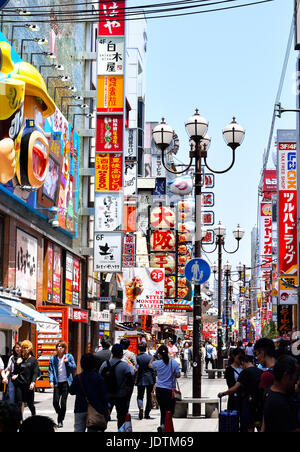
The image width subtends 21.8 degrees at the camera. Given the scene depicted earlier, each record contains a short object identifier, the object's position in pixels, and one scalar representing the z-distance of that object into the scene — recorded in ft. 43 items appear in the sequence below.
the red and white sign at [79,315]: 109.81
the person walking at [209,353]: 159.74
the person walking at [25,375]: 51.67
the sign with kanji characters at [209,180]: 240.94
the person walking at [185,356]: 133.90
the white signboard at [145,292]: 132.67
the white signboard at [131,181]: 178.81
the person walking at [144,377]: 61.26
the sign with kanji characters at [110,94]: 107.24
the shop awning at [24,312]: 66.23
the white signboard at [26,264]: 87.20
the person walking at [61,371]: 56.05
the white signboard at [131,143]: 204.73
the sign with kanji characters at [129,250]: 142.20
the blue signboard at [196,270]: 56.54
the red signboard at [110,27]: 108.58
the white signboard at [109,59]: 107.76
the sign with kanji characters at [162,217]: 146.00
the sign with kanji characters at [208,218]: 218.59
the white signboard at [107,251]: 106.11
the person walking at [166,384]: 49.11
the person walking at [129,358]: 56.61
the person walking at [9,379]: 51.11
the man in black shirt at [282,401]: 22.09
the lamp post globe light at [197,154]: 59.21
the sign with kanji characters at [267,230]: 240.94
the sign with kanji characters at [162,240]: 148.05
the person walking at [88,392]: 35.81
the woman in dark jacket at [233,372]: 42.42
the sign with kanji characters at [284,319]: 155.53
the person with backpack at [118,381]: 43.27
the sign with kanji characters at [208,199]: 228.43
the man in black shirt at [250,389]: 35.12
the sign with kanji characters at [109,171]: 108.06
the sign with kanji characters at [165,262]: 153.28
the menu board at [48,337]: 84.94
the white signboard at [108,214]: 107.65
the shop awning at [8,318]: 60.64
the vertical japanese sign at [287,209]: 138.62
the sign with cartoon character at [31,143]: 71.31
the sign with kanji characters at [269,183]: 257.09
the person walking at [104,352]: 52.79
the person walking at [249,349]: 114.69
